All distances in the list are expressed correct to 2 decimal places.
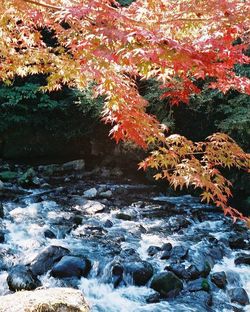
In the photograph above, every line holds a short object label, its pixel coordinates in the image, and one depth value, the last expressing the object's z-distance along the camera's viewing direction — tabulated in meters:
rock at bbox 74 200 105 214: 8.69
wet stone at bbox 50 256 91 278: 5.66
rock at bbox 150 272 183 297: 5.37
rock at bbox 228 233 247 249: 6.96
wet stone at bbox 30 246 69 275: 5.73
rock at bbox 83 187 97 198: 9.92
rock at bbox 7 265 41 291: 5.21
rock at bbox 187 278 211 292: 5.54
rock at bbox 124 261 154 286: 5.66
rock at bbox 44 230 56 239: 7.04
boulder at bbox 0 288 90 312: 3.08
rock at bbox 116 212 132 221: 8.30
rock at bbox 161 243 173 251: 6.68
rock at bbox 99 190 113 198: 9.91
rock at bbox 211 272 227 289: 5.68
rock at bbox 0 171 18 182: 10.91
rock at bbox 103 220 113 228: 7.83
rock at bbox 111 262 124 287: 5.67
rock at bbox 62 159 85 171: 12.52
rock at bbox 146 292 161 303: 5.23
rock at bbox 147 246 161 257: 6.53
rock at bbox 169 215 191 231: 7.88
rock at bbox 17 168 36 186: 10.64
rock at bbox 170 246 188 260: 6.46
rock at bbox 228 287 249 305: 5.32
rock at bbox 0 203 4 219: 7.90
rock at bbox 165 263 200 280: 5.82
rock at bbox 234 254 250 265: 6.32
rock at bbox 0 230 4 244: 6.76
